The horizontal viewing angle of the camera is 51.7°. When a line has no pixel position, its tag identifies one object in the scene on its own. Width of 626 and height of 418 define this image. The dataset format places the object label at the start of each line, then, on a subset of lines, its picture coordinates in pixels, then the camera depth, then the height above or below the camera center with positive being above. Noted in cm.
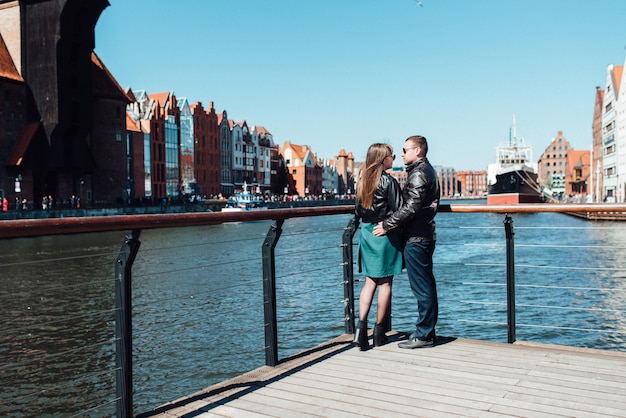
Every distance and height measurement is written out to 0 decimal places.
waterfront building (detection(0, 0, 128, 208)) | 5219 +860
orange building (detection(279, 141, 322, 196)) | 13538 +586
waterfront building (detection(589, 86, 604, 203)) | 8694 +716
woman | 500 -34
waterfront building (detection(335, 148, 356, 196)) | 17025 +559
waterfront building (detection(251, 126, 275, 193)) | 11638 +746
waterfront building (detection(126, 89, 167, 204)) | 8425 +776
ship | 6850 +55
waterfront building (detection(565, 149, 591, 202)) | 10994 +328
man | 499 -31
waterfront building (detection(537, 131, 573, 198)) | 13738 +633
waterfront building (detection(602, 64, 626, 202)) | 7306 +631
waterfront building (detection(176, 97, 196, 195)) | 9244 +725
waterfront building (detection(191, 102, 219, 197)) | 9688 +716
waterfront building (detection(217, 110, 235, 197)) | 10444 +717
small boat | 7450 -66
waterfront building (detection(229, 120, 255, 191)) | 10838 +728
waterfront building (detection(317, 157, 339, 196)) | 15200 +443
